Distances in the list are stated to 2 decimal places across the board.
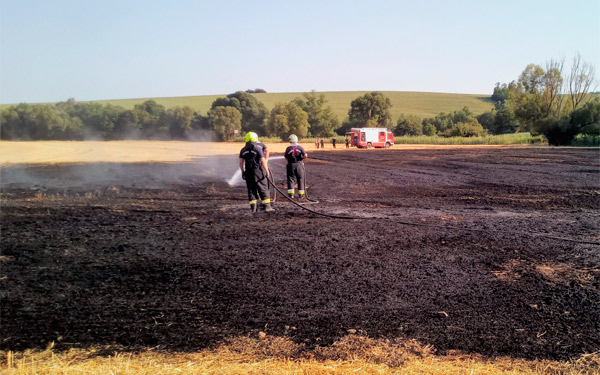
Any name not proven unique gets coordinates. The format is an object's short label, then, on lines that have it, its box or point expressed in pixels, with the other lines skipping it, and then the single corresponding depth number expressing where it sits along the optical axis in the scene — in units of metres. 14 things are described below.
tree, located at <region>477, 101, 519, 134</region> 78.56
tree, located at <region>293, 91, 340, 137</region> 93.69
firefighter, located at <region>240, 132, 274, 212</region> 10.45
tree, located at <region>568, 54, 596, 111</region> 59.00
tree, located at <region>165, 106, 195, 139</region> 64.06
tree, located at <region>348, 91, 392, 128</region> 89.69
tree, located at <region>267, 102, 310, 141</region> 80.31
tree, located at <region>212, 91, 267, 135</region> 89.75
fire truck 53.31
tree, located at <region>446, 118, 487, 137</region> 68.50
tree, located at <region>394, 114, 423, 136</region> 82.81
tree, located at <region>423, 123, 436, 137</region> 79.88
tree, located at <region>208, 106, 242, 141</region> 77.62
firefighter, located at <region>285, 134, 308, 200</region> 12.53
